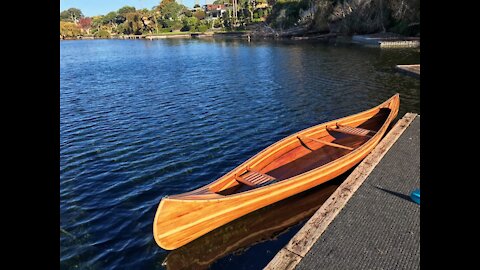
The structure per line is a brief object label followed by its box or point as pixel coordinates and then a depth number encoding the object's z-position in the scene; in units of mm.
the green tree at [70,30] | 188625
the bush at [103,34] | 194500
